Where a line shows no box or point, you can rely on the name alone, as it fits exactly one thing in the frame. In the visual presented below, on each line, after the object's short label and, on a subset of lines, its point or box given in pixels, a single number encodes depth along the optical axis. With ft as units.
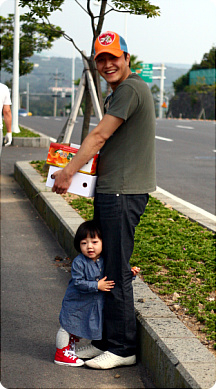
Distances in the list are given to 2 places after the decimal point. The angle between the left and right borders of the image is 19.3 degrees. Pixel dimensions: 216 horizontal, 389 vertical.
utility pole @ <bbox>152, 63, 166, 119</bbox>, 238.52
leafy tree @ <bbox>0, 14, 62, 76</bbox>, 86.94
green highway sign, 219.00
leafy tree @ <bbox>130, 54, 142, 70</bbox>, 206.22
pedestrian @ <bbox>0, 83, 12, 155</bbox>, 24.23
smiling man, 11.00
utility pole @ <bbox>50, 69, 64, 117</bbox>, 412.40
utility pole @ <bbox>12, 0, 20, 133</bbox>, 62.54
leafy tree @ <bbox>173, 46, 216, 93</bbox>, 231.91
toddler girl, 12.04
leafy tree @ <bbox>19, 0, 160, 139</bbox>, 31.37
